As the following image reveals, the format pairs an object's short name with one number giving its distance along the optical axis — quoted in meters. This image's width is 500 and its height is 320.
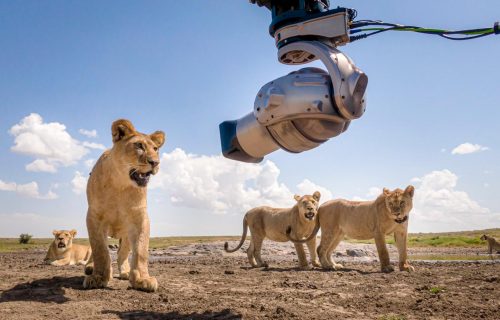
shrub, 35.87
